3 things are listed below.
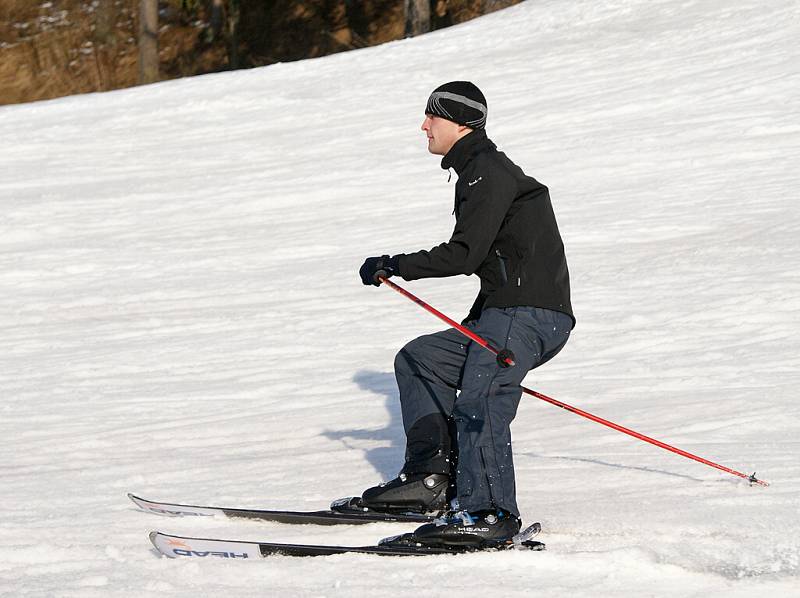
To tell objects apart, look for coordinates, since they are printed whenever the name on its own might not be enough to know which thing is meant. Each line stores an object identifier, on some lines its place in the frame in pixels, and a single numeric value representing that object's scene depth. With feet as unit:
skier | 27.07
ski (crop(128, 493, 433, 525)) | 30.35
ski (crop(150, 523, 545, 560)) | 27.02
